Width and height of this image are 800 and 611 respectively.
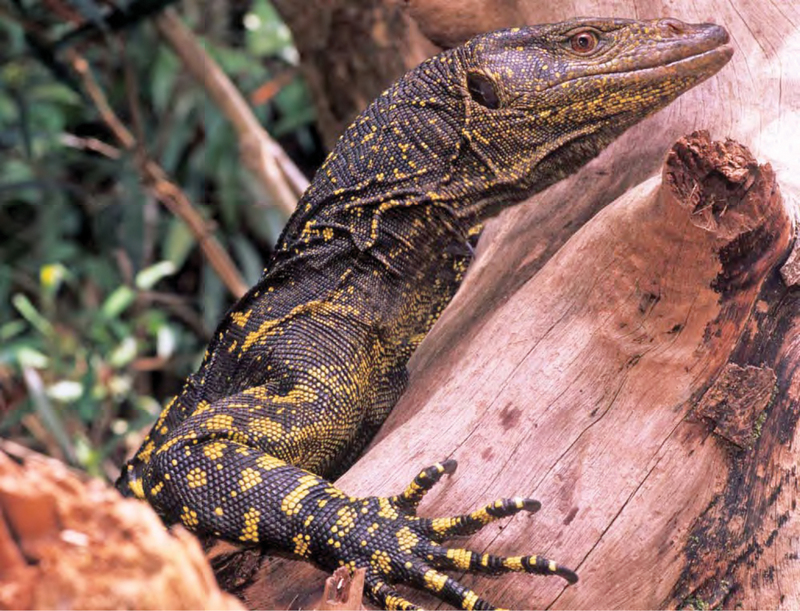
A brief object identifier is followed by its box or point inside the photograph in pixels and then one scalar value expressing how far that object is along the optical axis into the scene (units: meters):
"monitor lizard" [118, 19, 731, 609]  3.89
